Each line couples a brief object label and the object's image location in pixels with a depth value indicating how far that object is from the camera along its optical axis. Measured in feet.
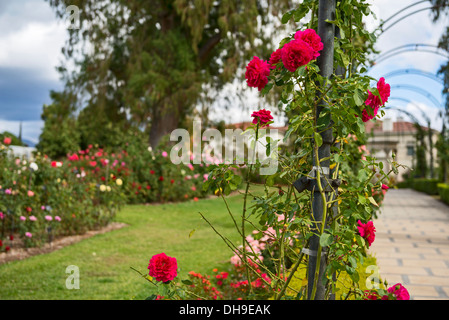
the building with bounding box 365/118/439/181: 137.97
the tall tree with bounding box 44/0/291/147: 38.22
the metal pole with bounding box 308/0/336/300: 4.89
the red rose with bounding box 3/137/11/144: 18.94
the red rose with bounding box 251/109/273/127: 5.45
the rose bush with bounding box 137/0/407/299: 4.63
